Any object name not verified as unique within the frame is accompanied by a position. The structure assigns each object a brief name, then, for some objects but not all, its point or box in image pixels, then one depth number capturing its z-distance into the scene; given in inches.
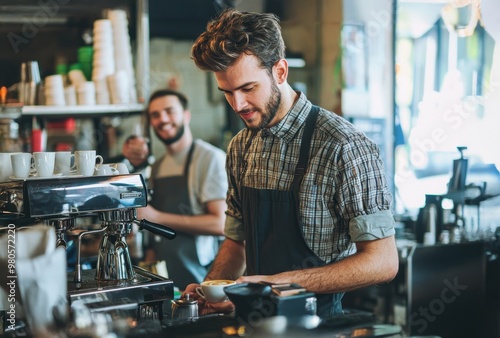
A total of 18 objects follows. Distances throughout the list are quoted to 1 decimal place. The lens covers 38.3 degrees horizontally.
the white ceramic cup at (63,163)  87.4
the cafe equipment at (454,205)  171.5
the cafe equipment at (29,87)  168.2
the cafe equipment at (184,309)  80.8
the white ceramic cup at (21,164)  83.2
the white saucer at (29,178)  80.1
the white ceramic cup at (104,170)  86.3
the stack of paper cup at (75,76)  175.3
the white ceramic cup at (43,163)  84.4
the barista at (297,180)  89.2
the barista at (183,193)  159.2
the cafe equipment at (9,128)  146.1
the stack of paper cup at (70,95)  172.6
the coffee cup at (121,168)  89.3
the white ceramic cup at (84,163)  85.3
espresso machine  77.7
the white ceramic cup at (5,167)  87.1
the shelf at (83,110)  169.2
